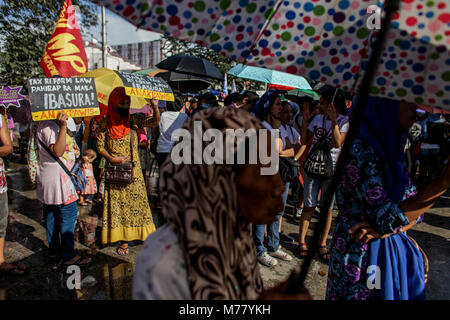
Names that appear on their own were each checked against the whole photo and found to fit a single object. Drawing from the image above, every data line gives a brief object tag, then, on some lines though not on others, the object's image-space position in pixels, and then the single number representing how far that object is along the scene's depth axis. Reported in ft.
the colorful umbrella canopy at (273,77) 17.01
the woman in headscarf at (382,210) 5.18
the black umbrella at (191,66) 22.06
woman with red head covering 12.03
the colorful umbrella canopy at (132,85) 15.24
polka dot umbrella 3.48
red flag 11.75
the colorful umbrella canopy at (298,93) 33.09
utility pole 48.62
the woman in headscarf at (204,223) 3.15
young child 18.35
